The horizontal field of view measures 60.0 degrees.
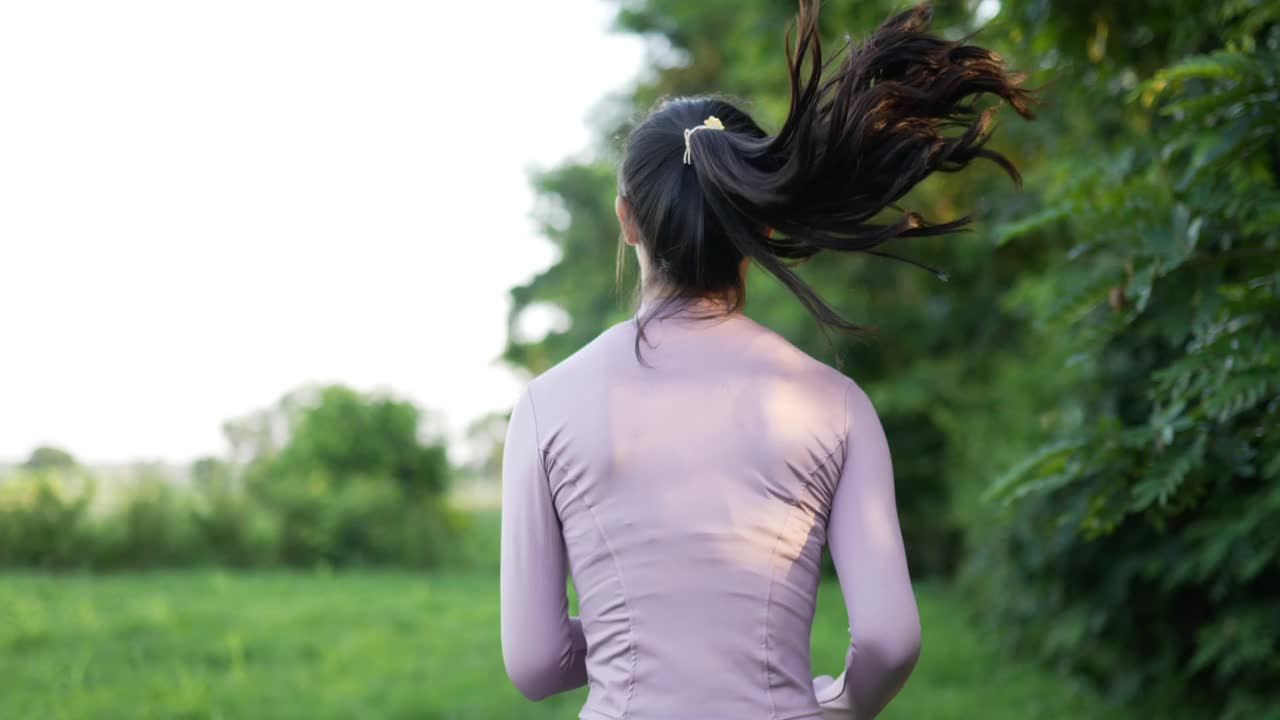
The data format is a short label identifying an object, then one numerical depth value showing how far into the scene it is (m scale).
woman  1.81
